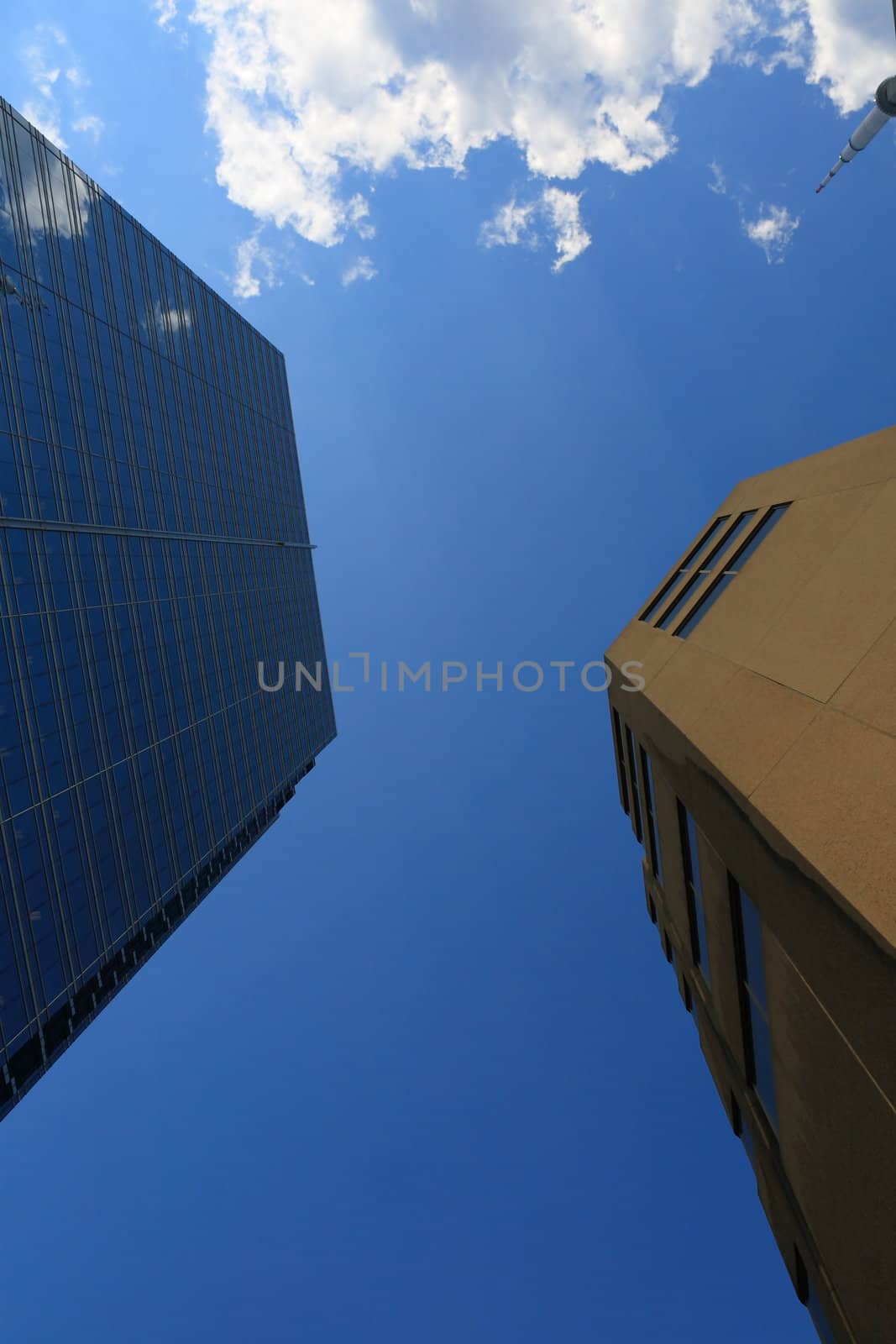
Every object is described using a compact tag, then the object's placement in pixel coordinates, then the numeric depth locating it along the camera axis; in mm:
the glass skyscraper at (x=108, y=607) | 35906
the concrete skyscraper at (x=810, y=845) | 8148
